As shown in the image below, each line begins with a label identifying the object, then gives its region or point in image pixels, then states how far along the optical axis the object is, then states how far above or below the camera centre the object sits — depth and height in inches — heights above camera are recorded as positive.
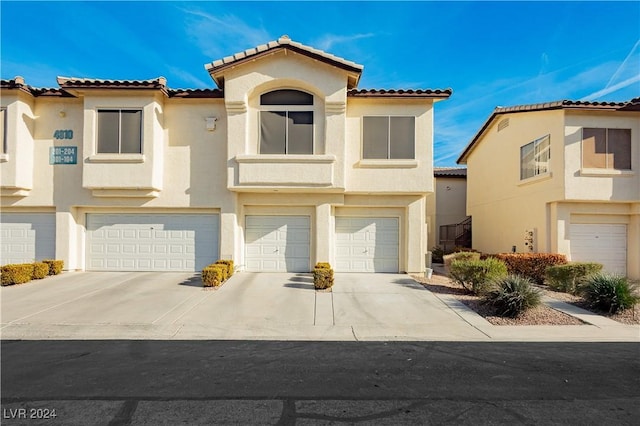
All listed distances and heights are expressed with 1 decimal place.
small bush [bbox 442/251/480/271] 506.0 -59.8
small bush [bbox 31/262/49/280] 417.3 -74.0
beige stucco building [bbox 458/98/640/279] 473.7 +56.6
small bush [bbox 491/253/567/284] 448.8 -61.3
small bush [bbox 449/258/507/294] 356.8 -60.8
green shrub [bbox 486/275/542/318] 293.0 -71.5
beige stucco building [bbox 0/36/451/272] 438.3 +64.4
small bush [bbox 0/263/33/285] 389.1 -73.5
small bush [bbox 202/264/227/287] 382.0 -72.4
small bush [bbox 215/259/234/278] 425.6 -64.7
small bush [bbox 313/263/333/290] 379.9 -72.7
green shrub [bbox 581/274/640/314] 305.5 -70.7
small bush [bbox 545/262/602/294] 389.1 -66.2
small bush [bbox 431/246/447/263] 715.4 -82.5
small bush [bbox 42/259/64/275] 441.7 -71.2
